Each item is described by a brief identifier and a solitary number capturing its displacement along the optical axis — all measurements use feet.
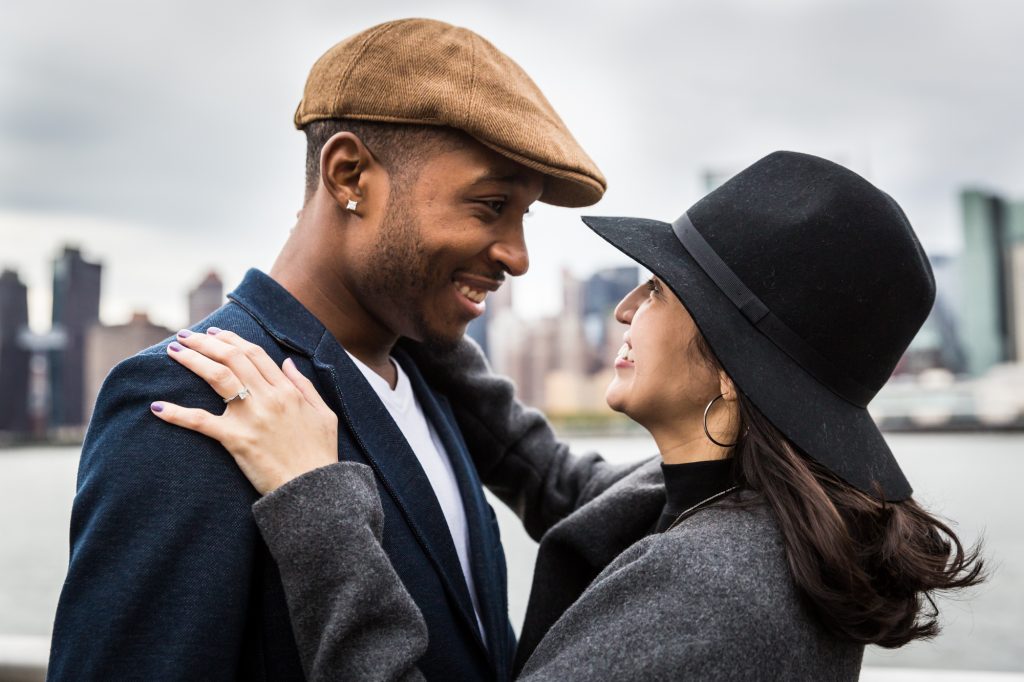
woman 3.86
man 3.71
